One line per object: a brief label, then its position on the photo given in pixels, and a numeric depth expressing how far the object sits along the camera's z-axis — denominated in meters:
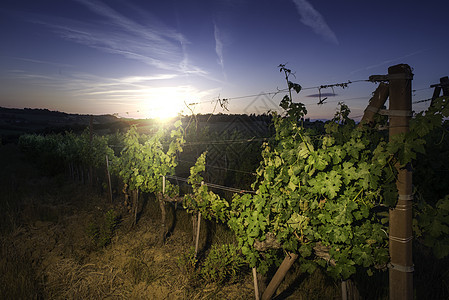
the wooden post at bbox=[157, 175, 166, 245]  5.75
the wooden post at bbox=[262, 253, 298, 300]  3.12
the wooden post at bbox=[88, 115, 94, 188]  9.86
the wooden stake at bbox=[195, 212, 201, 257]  4.74
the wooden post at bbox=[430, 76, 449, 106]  5.93
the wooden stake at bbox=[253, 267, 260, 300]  3.55
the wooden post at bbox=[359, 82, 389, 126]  2.44
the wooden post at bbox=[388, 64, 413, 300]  2.34
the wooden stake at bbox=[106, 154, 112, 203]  7.85
